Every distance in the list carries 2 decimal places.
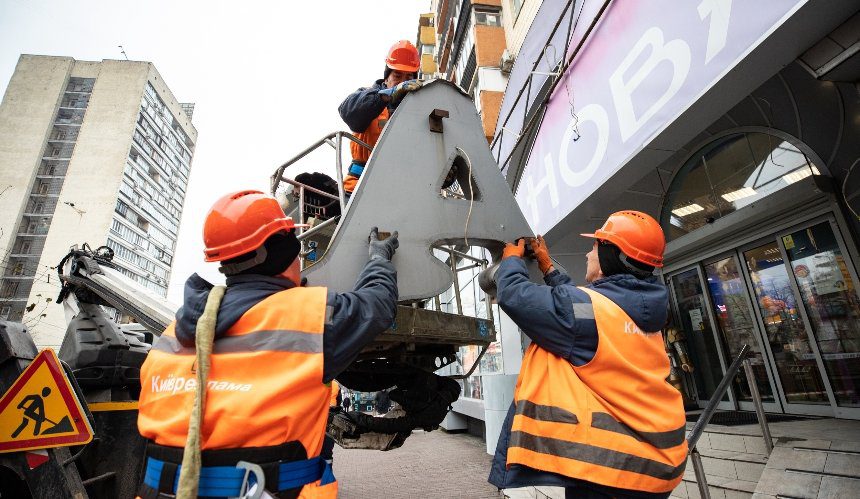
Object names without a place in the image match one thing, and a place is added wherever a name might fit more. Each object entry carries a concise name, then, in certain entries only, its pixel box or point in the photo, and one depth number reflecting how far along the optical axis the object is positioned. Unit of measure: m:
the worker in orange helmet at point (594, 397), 1.78
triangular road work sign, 2.71
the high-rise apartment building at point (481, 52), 12.98
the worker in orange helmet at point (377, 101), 2.67
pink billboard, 2.67
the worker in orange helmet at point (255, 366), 1.38
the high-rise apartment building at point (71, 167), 48.12
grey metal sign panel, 2.14
